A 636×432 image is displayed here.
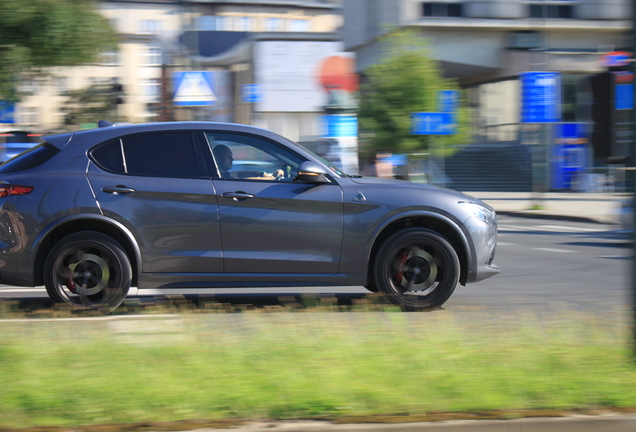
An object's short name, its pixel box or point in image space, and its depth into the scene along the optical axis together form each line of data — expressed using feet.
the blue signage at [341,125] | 103.60
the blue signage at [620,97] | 53.21
